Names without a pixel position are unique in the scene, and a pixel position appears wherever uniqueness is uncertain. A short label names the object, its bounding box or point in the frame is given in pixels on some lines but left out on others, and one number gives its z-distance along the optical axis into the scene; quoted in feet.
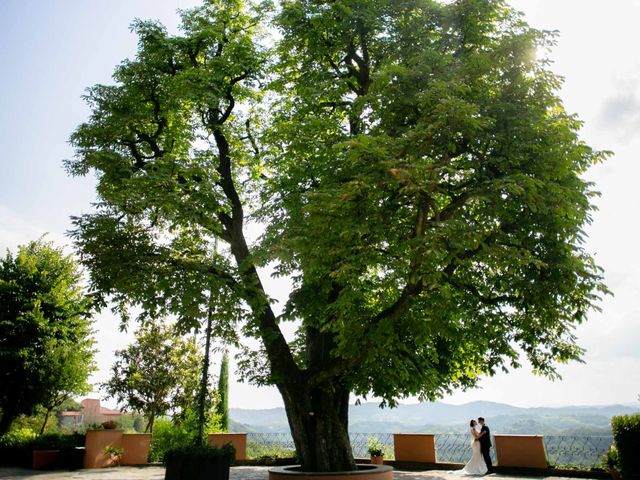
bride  50.35
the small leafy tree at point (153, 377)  75.31
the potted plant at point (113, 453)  63.05
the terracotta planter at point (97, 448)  61.21
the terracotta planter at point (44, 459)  60.70
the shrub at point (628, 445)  35.35
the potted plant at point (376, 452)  56.85
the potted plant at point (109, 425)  65.27
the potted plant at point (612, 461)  39.59
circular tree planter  33.58
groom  50.80
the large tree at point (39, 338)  67.77
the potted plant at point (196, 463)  37.06
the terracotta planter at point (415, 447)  59.06
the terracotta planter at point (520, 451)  49.70
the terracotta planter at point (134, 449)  66.23
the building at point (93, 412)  280.57
